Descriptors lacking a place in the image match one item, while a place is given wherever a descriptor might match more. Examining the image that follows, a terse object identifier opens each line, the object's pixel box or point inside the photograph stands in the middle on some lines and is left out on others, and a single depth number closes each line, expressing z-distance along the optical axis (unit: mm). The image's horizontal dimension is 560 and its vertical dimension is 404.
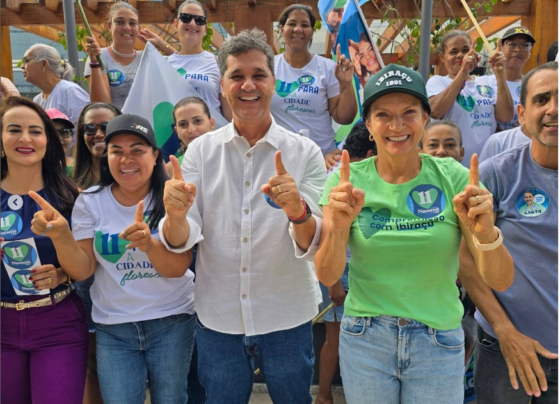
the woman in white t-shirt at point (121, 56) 4160
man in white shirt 2195
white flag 3787
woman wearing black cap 2371
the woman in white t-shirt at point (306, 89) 3822
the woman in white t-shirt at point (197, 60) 3986
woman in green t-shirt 1853
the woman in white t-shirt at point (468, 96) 3836
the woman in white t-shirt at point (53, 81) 4188
